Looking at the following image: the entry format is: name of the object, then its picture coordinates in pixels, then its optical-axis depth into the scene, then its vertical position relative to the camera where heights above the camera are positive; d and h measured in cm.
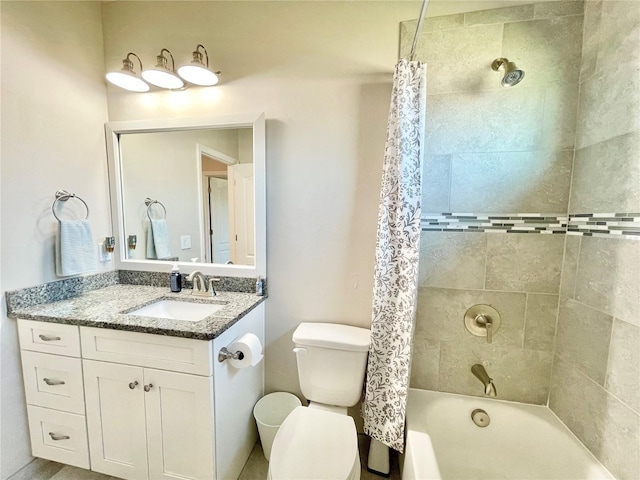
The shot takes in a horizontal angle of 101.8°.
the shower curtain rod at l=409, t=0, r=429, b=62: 96 +76
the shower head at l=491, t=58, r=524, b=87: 116 +64
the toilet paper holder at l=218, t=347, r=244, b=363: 114 -65
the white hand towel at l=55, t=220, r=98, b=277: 140 -21
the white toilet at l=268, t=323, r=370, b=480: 101 -97
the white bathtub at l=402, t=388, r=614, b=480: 115 -108
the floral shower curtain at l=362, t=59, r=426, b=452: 119 -22
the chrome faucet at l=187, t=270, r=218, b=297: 155 -45
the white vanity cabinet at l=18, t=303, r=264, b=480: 112 -88
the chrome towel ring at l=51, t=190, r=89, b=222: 142 +7
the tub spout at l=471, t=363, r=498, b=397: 124 -82
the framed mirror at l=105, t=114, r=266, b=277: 156 +11
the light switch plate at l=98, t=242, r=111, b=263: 168 -29
